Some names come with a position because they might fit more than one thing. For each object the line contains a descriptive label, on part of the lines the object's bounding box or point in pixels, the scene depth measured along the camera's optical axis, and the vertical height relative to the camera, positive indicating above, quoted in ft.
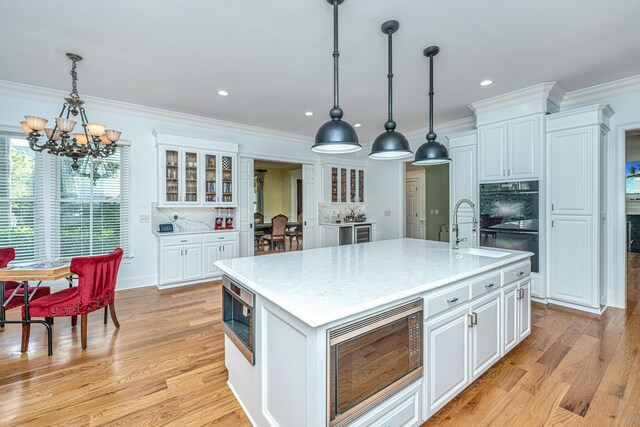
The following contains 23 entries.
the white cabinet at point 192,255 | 14.63 -2.19
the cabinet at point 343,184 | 21.52 +2.18
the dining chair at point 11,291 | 9.08 -2.54
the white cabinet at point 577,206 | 11.07 +0.20
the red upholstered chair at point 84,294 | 8.38 -2.45
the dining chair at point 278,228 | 23.32 -1.23
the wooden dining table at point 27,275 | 8.07 -1.69
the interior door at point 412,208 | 27.68 +0.39
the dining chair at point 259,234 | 25.98 -1.85
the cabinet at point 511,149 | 12.24 +2.73
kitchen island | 4.20 -2.11
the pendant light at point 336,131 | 6.44 +1.80
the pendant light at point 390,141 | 7.55 +1.87
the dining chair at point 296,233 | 26.11 -1.82
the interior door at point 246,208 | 18.19 +0.32
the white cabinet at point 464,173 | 14.23 +1.90
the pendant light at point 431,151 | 8.70 +1.82
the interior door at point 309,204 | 21.22 +0.60
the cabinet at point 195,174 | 15.06 +2.16
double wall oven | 12.30 -0.19
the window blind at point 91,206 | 13.34 +0.38
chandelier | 8.92 +2.62
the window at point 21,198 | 12.22 +0.68
